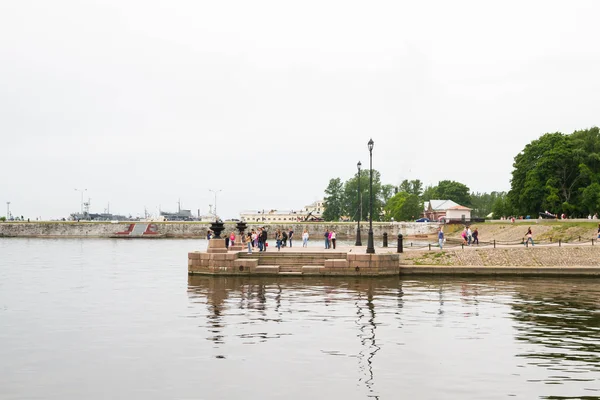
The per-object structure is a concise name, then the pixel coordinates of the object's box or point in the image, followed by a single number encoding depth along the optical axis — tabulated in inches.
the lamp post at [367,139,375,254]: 1408.8
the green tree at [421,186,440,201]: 6843.5
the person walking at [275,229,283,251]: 1695.6
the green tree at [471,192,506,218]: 7378.9
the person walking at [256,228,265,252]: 1498.5
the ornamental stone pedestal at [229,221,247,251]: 1694.8
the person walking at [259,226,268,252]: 1487.8
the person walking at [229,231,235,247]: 1734.3
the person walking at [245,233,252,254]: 1443.8
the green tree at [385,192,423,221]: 6043.3
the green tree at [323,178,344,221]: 7229.3
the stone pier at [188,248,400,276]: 1357.0
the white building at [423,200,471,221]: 4724.4
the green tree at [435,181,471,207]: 6491.1
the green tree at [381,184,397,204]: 7830.7
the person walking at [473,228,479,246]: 1854.6
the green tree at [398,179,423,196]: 7682.1
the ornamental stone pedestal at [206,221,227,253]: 1428.4
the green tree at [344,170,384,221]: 6988.2
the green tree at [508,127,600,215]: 3346.5
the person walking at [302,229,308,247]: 1860.7
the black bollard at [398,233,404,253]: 1544.3
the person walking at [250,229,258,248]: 1656.0
